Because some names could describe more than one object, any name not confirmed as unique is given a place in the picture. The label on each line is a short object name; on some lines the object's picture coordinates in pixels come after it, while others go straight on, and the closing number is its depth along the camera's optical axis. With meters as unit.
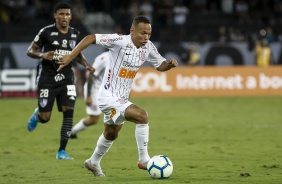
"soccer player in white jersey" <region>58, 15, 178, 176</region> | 18.78
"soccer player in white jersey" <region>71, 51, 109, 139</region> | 29.45
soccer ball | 18.55
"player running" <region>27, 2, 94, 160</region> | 24.03
